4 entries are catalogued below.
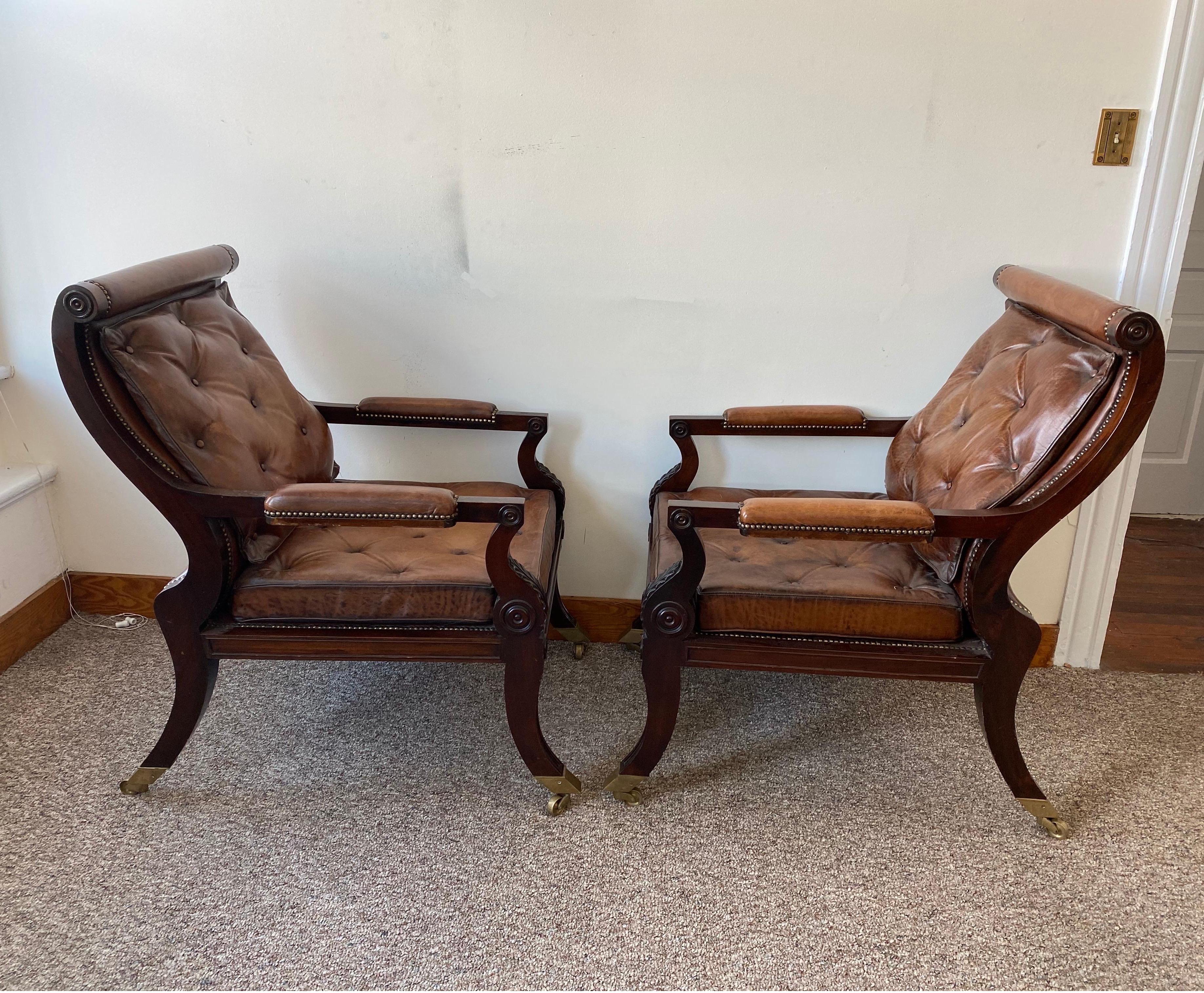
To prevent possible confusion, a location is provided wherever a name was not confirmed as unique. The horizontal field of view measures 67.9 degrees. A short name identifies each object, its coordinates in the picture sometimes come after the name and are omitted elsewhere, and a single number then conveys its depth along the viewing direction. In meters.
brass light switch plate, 1.92
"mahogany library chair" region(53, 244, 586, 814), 1.56
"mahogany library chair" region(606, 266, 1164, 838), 1.54
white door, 3.04
